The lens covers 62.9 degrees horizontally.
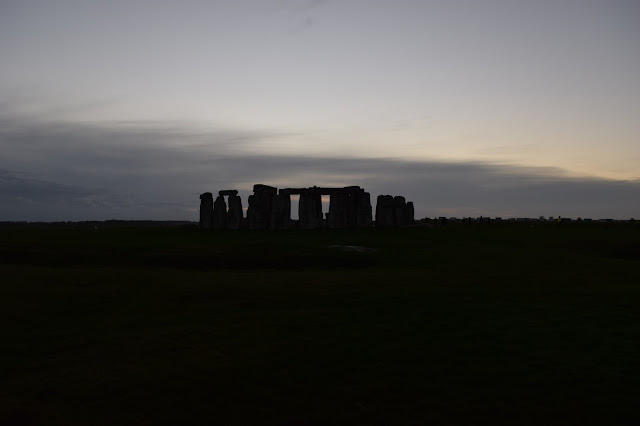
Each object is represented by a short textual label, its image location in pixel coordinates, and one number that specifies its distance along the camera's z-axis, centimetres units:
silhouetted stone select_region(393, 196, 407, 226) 5341
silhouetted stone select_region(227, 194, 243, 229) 5184
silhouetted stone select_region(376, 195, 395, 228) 5291
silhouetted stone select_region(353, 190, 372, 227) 5056
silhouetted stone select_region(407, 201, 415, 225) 5672
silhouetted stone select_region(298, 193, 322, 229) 5016
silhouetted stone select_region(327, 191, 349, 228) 5041
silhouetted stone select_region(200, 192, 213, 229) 5328
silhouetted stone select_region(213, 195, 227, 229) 5253
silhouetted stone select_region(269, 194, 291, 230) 4972
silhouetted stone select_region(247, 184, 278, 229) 5012
